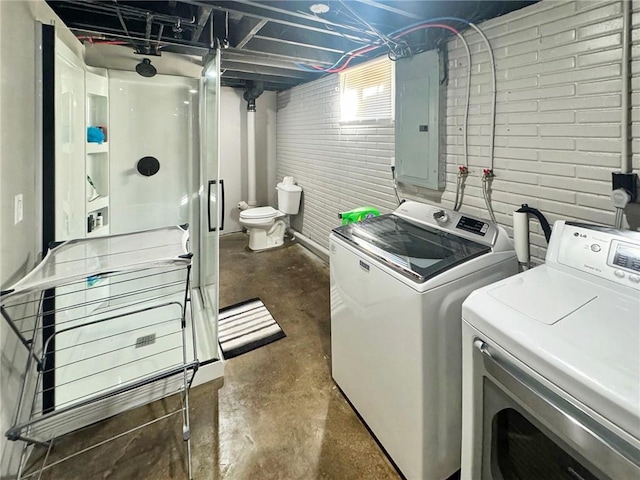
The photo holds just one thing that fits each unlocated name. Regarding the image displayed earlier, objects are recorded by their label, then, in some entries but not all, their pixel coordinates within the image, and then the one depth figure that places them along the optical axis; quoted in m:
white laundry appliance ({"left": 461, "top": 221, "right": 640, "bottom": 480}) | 0.73
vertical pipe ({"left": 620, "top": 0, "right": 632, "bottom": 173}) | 1.30
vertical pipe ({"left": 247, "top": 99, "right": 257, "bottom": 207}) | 4.64
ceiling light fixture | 1.88
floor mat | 2.41
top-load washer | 1.29
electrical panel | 2.10
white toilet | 4.19
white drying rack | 1.32
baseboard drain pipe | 3.91
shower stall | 2.02
